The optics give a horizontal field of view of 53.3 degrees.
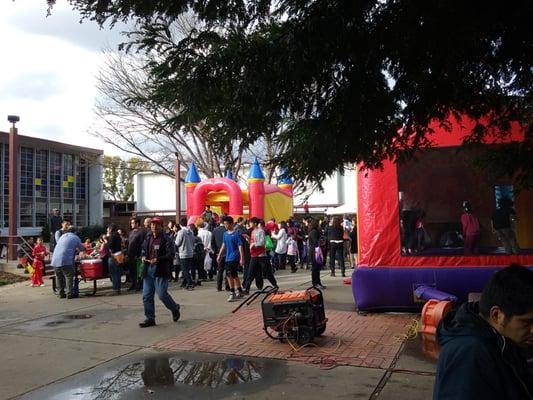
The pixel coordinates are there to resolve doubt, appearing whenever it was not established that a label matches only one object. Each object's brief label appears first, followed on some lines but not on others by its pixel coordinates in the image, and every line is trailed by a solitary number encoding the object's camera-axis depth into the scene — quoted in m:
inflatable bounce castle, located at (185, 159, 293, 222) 21.00
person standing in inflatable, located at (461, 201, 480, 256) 8.48
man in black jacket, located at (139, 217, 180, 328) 8.25
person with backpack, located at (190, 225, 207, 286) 13.41
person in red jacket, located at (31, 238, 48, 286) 13.43
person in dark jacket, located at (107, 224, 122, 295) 12.06
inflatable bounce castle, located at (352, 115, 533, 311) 8.33
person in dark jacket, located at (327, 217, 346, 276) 14.48
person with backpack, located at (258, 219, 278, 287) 10.98
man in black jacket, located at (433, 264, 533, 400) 1.76
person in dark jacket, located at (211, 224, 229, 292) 13.68
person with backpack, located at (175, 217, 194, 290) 12.33
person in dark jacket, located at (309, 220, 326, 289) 11.72
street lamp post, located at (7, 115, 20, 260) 17.59
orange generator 6.78
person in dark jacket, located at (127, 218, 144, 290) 12.03
